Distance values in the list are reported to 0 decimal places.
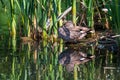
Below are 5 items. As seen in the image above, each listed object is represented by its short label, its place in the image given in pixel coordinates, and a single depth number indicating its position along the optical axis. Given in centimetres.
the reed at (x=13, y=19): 1587
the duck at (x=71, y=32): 1512
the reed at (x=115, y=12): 1252
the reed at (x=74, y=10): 1497
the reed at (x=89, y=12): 1552
